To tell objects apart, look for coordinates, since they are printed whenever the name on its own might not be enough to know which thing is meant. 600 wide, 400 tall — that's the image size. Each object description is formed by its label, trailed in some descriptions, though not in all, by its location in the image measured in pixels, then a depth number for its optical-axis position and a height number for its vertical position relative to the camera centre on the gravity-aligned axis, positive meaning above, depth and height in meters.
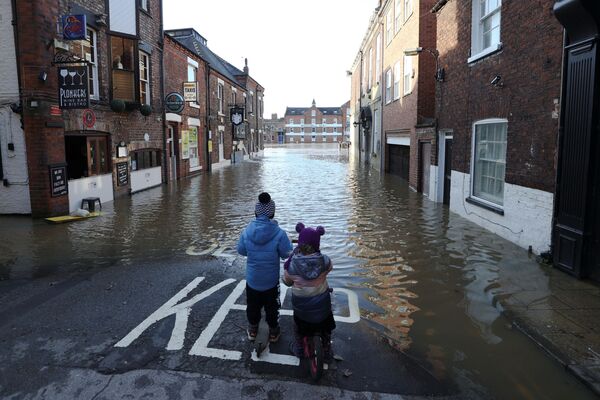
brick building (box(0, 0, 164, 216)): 11.00 +1.24
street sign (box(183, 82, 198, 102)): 21.71 +2.80
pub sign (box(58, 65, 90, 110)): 11.09 +1.51
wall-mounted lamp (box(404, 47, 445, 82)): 12.80 +2.46
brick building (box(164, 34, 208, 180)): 20.89 +1.51
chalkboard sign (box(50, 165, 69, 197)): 11.42 -0.82
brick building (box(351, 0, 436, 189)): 16.38 +2.57
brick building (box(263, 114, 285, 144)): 112.25 +4.04
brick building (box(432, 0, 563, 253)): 7.43 +0.73
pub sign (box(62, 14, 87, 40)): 11.33 +3.08
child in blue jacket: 4.62 -1.14
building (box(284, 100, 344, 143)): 116.25 +5.60
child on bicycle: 4.17 -1.28
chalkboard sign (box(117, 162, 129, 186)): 15.55 -0.89
